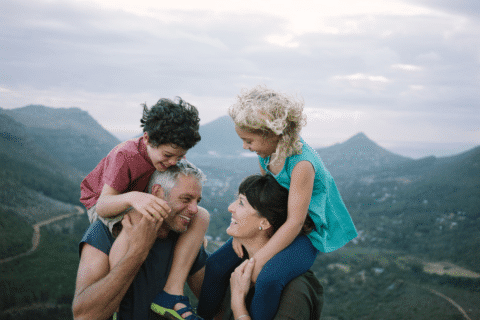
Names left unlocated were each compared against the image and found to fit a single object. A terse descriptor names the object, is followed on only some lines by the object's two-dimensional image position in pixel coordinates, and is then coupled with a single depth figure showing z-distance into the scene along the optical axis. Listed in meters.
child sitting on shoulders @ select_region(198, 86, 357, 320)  3.50
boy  3.87
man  3.55
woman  3.66
